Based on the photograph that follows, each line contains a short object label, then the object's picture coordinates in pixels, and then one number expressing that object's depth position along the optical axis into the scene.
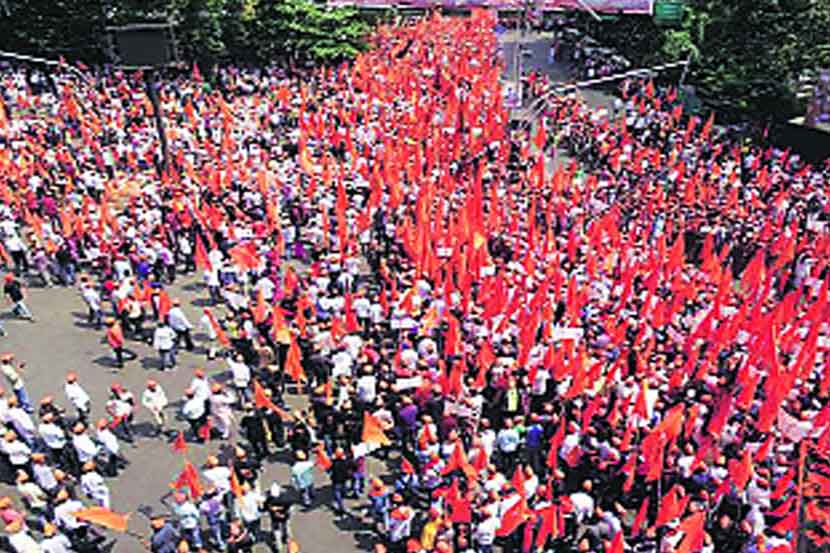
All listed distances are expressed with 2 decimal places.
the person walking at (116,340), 14.06
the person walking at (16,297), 15.87
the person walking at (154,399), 12.20
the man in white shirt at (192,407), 11.88
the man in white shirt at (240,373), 12.59
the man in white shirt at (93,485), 10.10
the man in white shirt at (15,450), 11.00
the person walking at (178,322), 14.45
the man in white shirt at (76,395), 11.96
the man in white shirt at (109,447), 11.23
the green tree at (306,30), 35.94
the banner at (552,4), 34.81
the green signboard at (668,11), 21.27
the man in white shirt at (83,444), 10.96
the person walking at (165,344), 14.05
